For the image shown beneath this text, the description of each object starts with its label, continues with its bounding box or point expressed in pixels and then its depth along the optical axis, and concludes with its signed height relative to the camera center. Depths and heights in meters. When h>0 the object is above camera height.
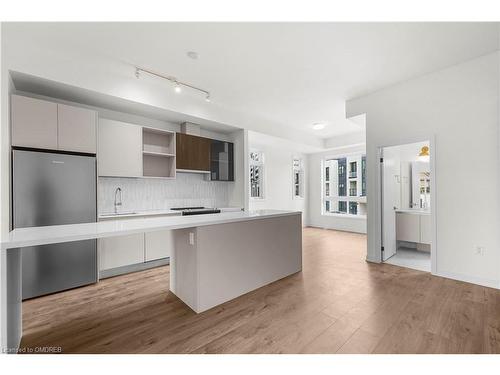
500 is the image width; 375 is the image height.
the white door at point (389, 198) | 3.92 -0.18
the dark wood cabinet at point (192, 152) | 4.30 +0.70
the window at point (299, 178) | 7.94 +0.36
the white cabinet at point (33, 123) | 2.62 +0.78
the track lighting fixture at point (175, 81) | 3.07 +1.57
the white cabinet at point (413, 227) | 4.27 -0.74
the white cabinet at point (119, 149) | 3.41 +0.61
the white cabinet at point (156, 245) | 3.64 -0.89
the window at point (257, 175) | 6.80 +0.40
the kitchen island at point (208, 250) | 1.69 -0.66
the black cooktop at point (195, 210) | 4.09 -0.38
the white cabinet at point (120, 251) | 3.24 -0.88
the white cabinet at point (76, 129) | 2.90 +0.78
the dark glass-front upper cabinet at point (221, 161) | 4.89 +0.60
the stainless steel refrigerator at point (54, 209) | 2.62 -0.22
